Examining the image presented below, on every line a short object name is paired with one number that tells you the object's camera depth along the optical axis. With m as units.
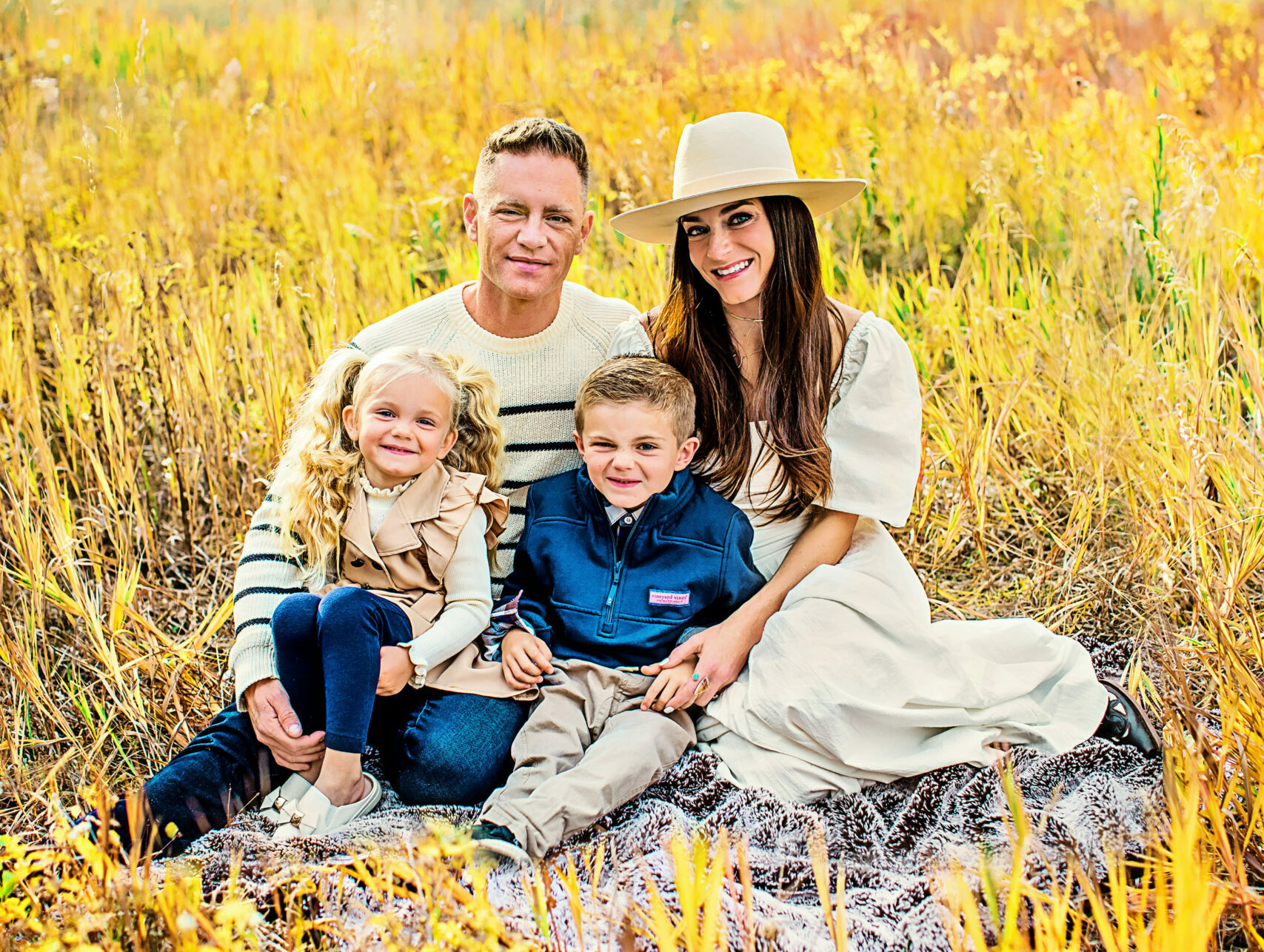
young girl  2.16
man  2.18
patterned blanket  1.72
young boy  2.29
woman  2.24
